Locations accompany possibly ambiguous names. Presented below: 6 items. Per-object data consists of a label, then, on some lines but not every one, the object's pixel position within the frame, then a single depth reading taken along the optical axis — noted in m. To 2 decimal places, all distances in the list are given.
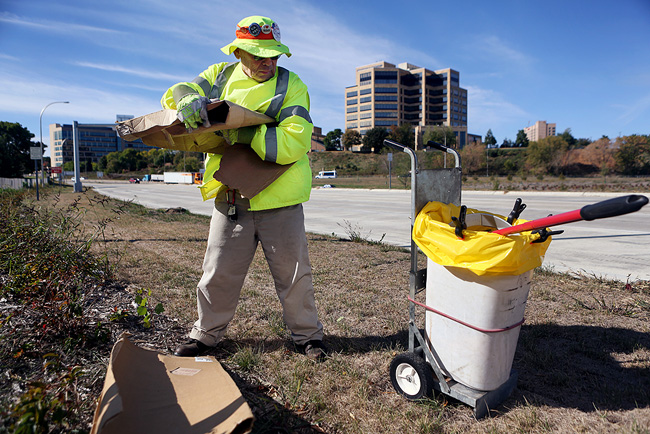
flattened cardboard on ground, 1.76
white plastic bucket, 2.00
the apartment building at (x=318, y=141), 98.44
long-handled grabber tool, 1.55
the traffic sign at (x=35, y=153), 23.00
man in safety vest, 2.50
